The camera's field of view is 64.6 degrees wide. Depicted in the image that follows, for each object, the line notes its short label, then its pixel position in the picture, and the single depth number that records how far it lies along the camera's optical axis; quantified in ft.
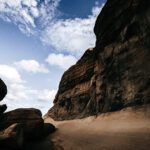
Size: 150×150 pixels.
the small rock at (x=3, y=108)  31.83
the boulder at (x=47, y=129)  31.21
